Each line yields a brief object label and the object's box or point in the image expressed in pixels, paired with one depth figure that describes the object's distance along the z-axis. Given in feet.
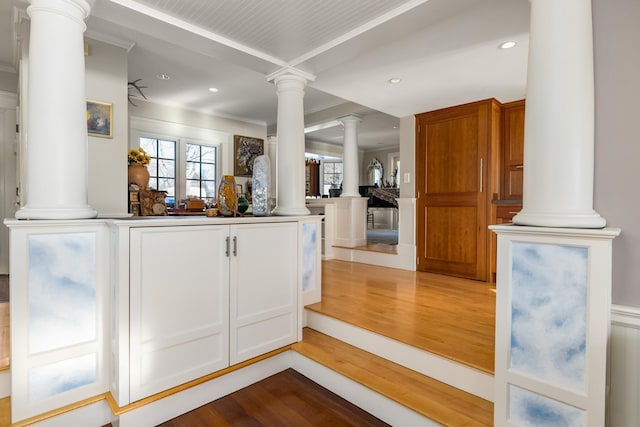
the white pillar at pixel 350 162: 17.90
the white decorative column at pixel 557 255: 4.17
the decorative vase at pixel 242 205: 8.12
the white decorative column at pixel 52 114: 5.49
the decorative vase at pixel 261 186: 8.12
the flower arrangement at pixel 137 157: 10.93
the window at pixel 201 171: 18.86
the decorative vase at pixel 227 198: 7.64
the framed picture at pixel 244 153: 20.13
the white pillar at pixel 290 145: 9.55
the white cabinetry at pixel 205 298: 5.86
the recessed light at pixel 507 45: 8.18
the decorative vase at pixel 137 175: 10.68
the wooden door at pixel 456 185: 12.90
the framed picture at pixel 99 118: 9.57
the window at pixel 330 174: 35.53
